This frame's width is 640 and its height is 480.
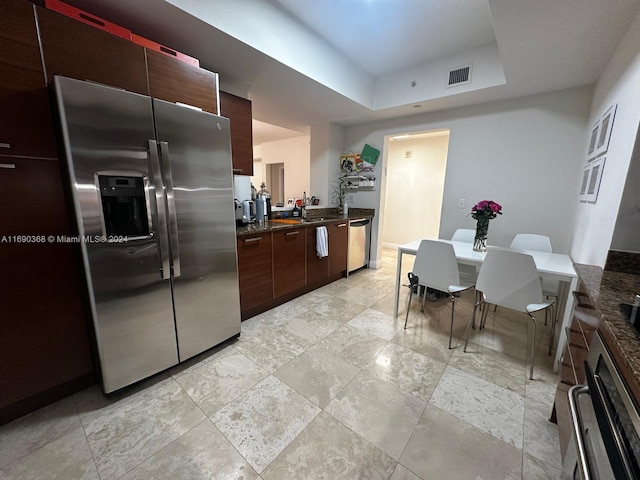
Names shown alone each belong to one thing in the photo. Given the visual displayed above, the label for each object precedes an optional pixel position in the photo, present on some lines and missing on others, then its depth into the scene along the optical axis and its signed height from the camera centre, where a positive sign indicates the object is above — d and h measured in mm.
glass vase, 2168 -317
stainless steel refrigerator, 1242 -157
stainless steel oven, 526 -563
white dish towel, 2913 -531
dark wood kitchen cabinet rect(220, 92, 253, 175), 2229 +612
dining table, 1607 -472
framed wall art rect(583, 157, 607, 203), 1711 +164
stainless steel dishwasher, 3579 -685
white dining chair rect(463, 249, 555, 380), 1662 -571
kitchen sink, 3073 -317
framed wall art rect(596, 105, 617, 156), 1619 +499
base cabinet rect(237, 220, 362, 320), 2257 -733
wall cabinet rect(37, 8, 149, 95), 1227 +746
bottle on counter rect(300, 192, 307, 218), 3589 -215
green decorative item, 3797 +621
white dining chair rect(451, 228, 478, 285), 2658 -855
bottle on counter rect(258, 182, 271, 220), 3018 -81
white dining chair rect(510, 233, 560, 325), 2336 -434
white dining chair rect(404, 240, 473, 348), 1971 -563
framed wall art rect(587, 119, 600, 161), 1947 +502
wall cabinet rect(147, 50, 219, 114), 1558 +756
